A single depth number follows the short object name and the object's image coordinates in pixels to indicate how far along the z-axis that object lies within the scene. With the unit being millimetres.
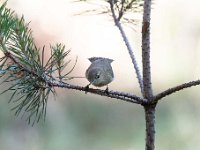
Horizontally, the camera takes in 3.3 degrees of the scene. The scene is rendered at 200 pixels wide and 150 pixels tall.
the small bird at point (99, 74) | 6482
